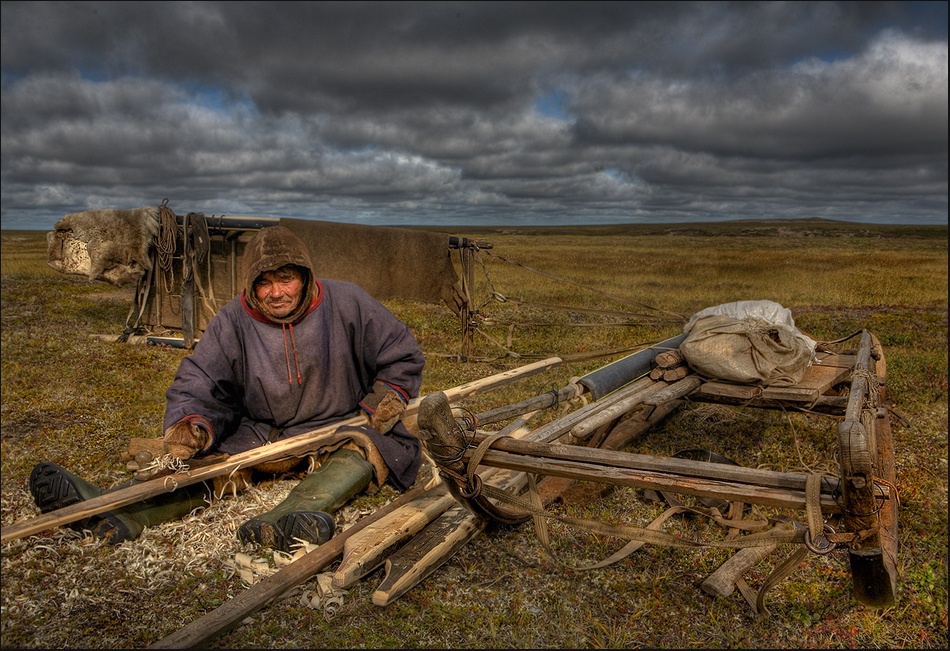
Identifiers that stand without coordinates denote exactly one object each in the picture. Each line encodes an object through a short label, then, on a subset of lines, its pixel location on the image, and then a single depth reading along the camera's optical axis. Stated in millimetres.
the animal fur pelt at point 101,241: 9977
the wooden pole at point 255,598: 2658
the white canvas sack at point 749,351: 5176
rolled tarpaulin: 5121
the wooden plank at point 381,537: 3219
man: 3973
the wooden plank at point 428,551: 3177
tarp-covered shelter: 9797
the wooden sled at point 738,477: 2332
